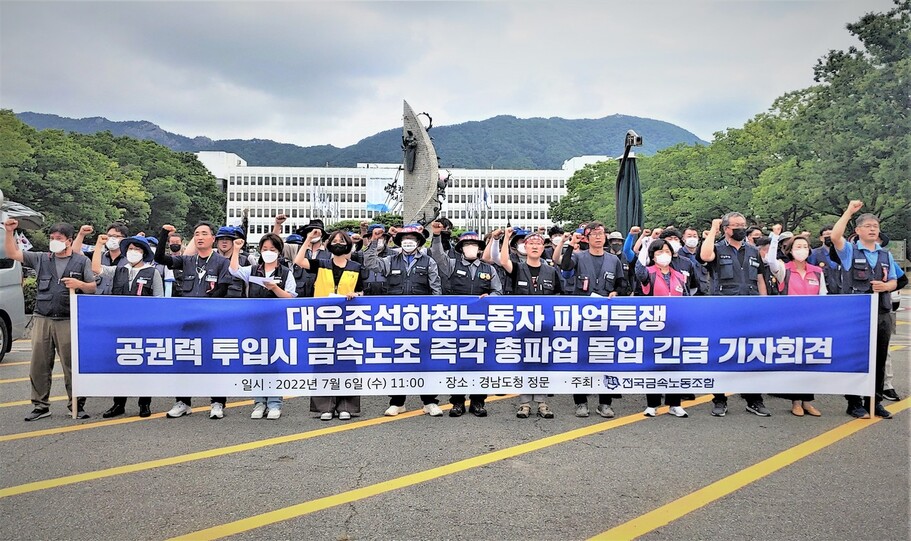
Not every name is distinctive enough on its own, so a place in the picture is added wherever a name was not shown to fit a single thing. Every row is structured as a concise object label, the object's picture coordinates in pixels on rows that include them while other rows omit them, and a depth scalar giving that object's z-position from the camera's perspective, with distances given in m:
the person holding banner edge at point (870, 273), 6.55
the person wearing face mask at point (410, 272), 6.66
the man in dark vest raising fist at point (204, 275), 6.52
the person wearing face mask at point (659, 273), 6.73
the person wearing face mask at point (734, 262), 6.79
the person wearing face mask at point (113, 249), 6.92
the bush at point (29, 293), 14.40
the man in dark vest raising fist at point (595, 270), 6.65
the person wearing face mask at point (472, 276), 6.59
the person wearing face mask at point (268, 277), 6.46
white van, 9.27
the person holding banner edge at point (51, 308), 6.38
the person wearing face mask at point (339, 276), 6.53
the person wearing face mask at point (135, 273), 6.69
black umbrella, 10.09
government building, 104.50
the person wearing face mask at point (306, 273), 6.95
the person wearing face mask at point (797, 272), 6.89
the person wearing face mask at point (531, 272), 6.73
